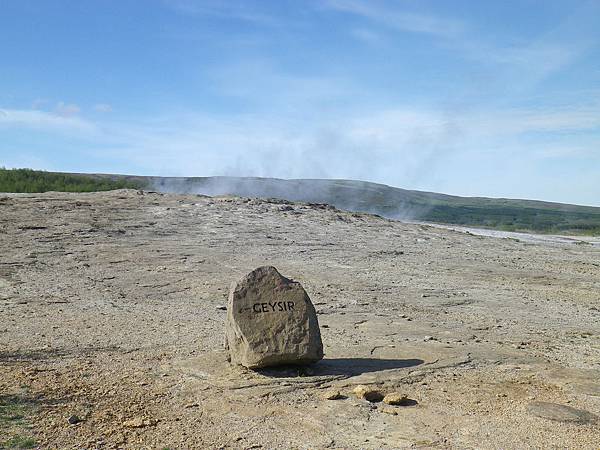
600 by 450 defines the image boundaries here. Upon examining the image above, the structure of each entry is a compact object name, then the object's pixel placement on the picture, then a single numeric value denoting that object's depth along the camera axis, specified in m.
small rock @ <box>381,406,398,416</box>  5.66
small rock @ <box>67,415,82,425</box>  5.24
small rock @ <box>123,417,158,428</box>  5.25
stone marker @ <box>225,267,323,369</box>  6.55
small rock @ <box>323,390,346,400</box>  6.00
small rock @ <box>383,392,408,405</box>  5.86
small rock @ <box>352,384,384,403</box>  5.99
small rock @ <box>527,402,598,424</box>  5.55
